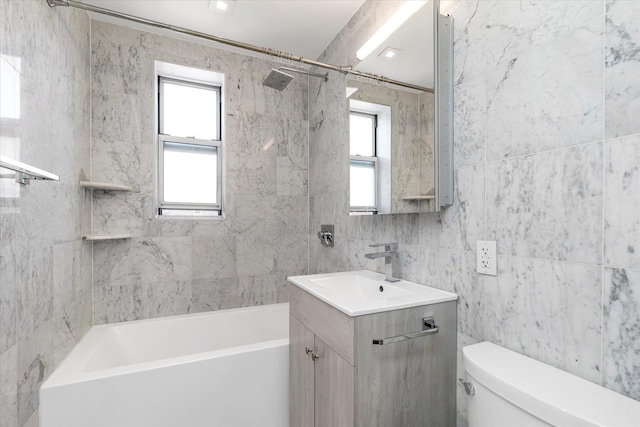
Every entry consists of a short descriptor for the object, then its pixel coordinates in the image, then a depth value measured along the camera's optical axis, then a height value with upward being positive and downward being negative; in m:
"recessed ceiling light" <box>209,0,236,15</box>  1.87 +1.34
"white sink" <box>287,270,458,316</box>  1.08 -0.35
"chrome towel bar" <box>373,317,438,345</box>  1.03 -0.43
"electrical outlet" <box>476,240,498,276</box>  1.07 -0.16
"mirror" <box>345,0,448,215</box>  1.29 +0.46
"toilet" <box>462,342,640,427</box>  0.67 -0.45
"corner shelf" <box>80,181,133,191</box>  1.82 +0.18
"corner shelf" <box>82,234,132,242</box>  1.86 -0.14
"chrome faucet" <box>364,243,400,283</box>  1.51 -0.22
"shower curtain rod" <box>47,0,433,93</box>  1.40 +1.00
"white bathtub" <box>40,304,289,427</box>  1.32 -0.85
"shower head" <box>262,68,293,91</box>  1.80 +0.84
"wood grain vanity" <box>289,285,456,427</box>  1.04 -0.58
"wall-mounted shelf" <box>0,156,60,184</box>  0.81 +0.14
